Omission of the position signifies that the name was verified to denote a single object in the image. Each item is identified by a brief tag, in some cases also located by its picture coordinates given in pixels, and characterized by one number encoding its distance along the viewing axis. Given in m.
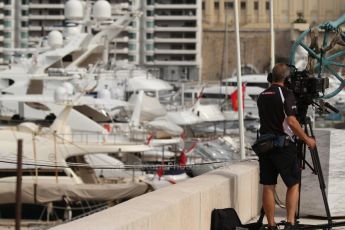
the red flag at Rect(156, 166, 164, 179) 39.05
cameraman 10.31
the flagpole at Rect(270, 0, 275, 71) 28.97
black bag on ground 10.91
